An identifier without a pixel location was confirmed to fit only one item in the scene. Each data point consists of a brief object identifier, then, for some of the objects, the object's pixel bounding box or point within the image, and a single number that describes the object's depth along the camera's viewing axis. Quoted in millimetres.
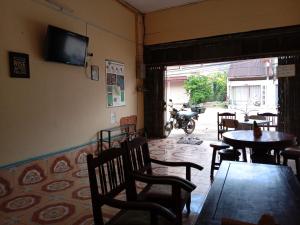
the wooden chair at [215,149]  3660
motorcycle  8003
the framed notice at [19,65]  3258
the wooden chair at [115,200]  1396
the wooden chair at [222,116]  6484
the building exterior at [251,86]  11492
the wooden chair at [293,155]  3141
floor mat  6375
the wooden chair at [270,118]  5355
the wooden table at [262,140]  2975
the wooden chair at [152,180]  1741
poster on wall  5299
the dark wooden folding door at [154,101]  6793
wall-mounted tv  3654
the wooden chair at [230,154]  3463
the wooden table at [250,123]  5220
